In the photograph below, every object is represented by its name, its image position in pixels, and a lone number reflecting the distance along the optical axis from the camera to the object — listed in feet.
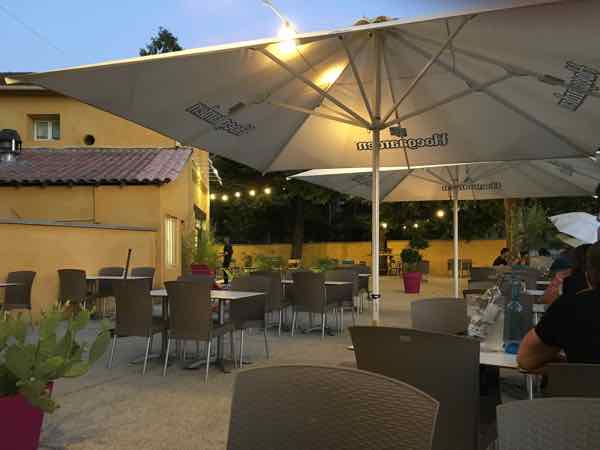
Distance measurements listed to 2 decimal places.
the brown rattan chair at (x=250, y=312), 21.94
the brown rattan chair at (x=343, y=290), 30.66
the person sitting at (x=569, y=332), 8.32
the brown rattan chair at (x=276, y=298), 28.07
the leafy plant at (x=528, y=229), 61.40
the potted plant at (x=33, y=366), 9.89
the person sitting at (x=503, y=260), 44.66
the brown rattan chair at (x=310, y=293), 27.99
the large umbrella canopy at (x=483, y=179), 32.91
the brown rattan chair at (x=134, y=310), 20.38
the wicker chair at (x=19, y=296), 28.81
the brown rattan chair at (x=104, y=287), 34.55
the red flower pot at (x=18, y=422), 10.07
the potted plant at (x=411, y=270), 56.29
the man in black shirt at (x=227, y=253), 66.44
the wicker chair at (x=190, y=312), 19.29
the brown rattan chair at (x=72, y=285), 33.06
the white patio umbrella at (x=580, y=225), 21.02
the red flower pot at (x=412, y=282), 56.24
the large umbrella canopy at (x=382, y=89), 13.58
